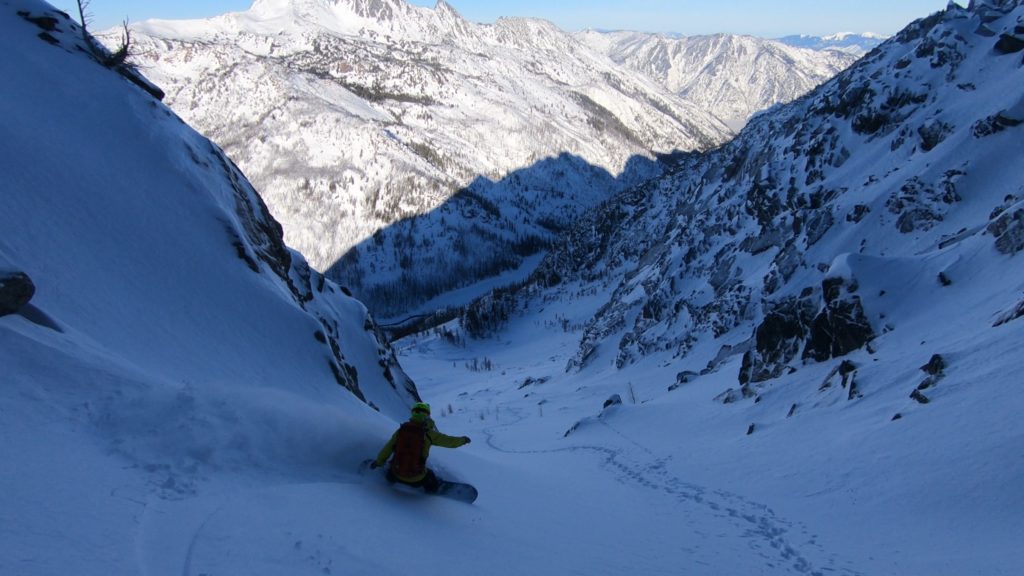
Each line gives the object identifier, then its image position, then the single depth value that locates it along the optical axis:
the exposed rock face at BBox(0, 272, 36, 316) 8.10
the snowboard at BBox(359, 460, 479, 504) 10.29
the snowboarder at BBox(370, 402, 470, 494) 9.64
